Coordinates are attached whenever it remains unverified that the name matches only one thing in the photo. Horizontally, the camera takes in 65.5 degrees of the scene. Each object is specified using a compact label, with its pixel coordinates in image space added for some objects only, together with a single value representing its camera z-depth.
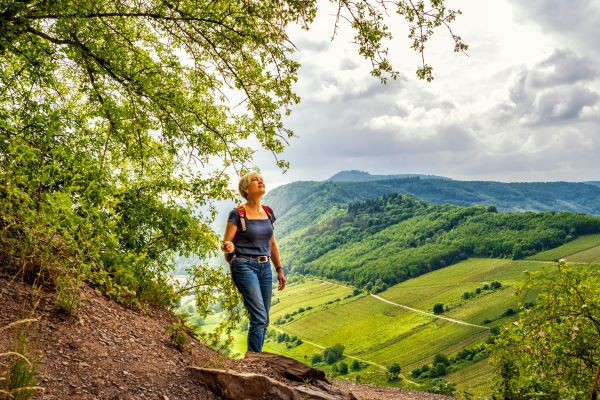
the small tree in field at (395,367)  103.34
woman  6.35
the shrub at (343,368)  122.31
